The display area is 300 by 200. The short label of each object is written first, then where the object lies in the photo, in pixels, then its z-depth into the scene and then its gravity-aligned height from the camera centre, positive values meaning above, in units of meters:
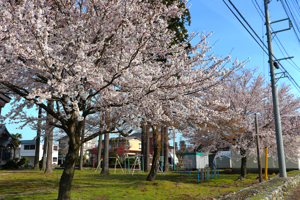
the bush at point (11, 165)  29.10 -2.68
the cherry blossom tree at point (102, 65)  6.18 +2.29
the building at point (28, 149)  55.72 -1.46
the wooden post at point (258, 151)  13.72 -0.68
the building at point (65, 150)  41.83 -1.29
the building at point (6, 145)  31.00 -0.26
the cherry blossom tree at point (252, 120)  16.89 +1.43
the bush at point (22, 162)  30.68 -2.47
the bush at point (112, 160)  41.84 -3.24
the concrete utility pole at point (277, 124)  13.41 +0.89
